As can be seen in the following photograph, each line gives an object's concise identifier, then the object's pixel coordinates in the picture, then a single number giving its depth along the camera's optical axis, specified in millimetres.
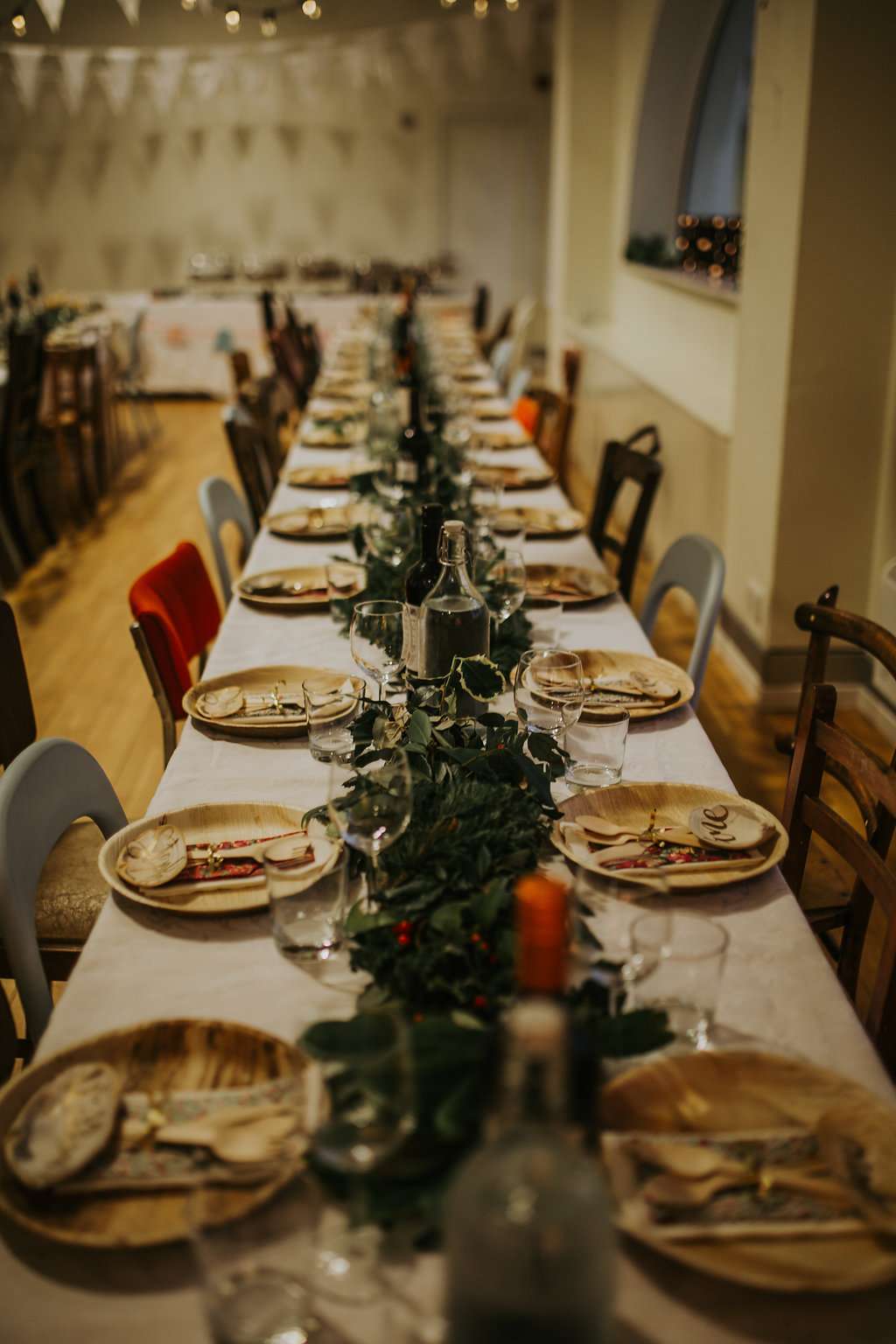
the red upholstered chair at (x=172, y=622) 2184
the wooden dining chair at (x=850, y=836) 1480
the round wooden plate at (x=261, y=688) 1833
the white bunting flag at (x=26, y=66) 10133
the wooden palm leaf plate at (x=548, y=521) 3066
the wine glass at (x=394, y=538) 2410
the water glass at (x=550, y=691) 1610
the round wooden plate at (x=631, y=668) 2010
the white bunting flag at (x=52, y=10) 5145
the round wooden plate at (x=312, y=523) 2988
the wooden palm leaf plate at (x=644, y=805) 1470
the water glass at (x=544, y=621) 2229
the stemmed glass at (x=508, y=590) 2109
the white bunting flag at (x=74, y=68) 10406
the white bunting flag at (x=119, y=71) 10672
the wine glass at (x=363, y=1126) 795
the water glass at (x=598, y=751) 1632
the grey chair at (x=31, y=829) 1485
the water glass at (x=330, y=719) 1625
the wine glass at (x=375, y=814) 1261
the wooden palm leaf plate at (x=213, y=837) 1360
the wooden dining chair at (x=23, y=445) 5262
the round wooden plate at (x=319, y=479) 3598
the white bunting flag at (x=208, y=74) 11289
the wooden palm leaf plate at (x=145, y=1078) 905
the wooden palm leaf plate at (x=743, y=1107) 860
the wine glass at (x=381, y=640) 1795
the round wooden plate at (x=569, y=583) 2510
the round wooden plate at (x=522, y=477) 3662
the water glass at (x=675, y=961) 1041
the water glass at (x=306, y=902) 1221
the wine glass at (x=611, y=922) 1038
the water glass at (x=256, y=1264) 728
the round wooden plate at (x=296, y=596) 2461
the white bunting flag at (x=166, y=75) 11011
